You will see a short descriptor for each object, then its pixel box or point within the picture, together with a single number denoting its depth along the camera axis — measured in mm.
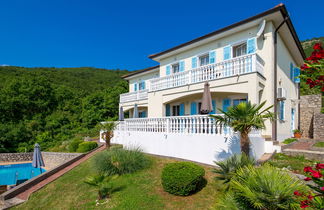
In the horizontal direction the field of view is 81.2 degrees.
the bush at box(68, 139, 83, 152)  17250
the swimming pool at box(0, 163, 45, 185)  16105
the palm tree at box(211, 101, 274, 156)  6660
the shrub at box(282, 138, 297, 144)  12117
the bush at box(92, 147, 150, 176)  8445
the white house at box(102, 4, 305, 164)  9023
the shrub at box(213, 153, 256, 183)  5801
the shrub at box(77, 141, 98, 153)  15172
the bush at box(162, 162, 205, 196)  6207
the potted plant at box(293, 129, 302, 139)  15375
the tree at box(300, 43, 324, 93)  2286
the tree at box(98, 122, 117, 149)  12750
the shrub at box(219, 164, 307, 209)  3844
